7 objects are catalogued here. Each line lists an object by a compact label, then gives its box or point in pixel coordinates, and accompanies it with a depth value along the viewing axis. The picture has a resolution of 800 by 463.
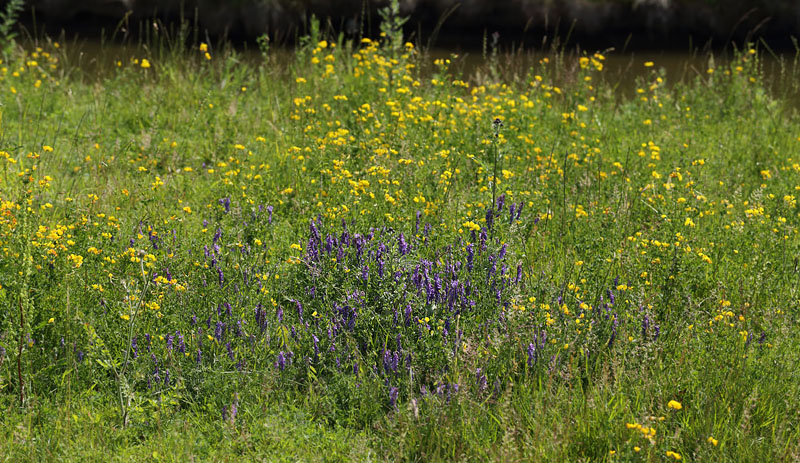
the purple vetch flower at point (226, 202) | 9.33
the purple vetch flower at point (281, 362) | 6.71
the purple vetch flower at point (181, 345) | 6.81
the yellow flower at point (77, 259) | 7.27
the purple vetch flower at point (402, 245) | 7.79
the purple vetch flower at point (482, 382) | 6.37
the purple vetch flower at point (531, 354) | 6.71
